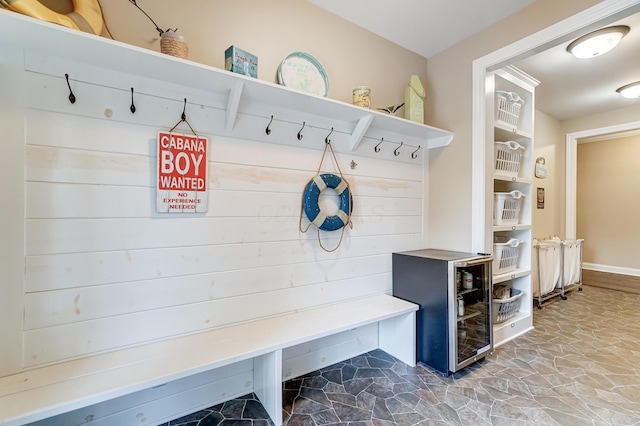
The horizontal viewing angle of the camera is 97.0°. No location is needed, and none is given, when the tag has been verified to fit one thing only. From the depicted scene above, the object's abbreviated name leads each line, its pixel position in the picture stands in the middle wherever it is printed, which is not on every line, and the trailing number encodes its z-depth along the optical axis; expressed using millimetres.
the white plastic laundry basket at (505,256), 2418
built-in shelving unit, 2447
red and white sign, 1410
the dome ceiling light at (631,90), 3061
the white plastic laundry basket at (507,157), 2412
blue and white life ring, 1818
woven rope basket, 1282
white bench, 1023
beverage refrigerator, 1850
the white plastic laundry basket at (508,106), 2438
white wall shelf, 1074
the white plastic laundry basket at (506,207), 2396
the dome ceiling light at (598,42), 2139
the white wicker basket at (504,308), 2416
